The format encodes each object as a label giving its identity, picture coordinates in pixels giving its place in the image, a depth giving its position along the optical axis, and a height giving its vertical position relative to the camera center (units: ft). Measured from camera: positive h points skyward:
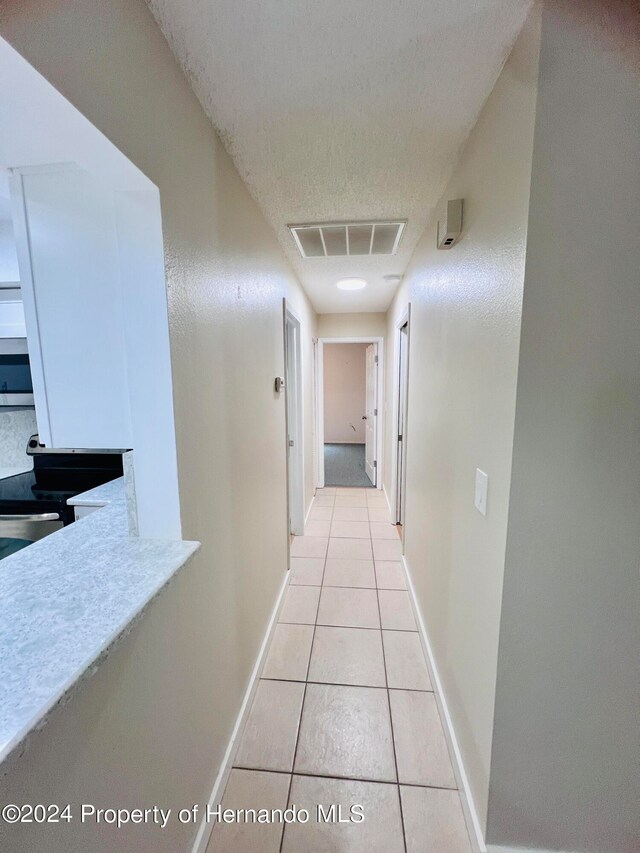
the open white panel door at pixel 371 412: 15.78 -1.49
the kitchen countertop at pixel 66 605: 1.76 -1.62
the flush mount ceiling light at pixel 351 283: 10.26 +3.07
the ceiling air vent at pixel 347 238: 6.78 +3.12
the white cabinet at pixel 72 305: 2.83 +0.67
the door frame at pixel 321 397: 14.75 -0.71
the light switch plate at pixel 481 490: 3.61 -1.19
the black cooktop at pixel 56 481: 5.32 -1.88
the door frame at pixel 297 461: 10.56 -2.57
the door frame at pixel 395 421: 11.56 -1.39
